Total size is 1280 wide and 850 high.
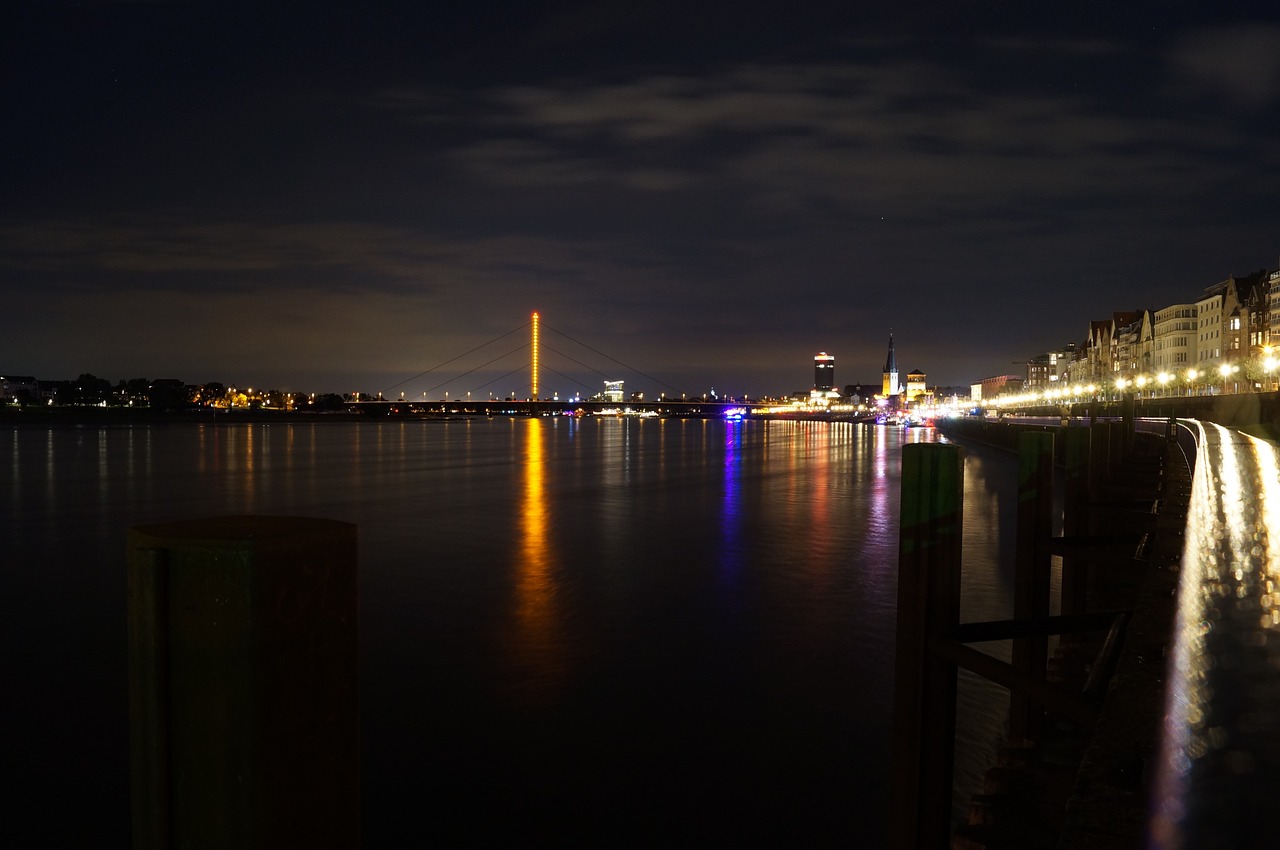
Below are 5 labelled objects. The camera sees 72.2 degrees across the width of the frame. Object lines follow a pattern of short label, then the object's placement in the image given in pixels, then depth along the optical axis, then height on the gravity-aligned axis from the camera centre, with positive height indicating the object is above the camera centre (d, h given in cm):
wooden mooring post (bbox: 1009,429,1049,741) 759 -156
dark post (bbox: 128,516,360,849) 177 -58
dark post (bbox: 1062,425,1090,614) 945 -126
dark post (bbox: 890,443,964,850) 479 -139
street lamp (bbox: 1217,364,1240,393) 5150 +191
